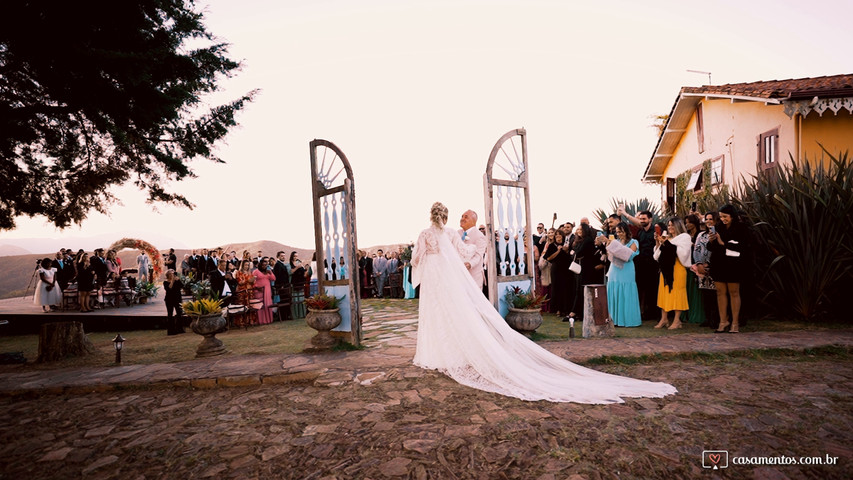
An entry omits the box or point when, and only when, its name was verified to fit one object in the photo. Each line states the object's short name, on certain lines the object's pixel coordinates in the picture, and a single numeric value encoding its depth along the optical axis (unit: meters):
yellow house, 10.45
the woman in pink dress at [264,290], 10.88
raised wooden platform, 11.98
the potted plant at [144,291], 16.80
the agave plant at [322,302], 6.51
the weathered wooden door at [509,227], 6.64
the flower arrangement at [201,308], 6.98
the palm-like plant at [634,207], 13.00
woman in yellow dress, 7.27
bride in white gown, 4.16
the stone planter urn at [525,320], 6.39
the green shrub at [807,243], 6.92
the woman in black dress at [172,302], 10.15
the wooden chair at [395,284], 16.33
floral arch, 23.11
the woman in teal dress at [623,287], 7.68
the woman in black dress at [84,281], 13.73
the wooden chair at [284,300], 11.74
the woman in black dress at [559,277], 9.24
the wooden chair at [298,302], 11.90
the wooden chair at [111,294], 15.24
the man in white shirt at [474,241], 6.41
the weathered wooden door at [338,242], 6.49
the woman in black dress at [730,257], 6.39
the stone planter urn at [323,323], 6.43
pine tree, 6.91
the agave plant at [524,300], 6.50
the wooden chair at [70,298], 14.33
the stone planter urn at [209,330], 6.91
